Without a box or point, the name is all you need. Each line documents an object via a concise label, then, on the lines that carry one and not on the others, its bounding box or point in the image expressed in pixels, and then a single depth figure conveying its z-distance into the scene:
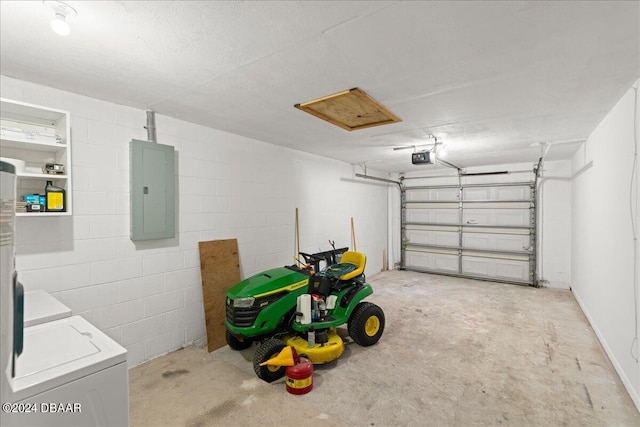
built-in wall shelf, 1.99
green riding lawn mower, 2.64
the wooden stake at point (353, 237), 6.04
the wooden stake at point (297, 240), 4.61
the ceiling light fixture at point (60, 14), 1.35
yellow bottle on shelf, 2.13
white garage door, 5.96
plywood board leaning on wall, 3.23
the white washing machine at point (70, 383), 1.06
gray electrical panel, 2.72
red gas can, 2.36
